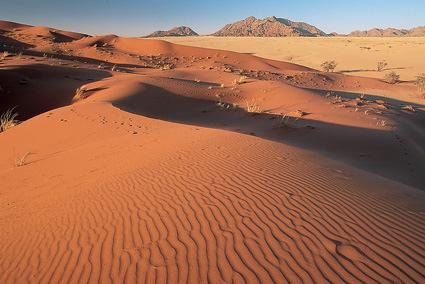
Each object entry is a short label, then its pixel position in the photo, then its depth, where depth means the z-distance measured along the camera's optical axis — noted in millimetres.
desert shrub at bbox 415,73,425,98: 21953
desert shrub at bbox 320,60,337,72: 31625
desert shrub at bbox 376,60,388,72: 32719
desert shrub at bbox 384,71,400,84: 25125
